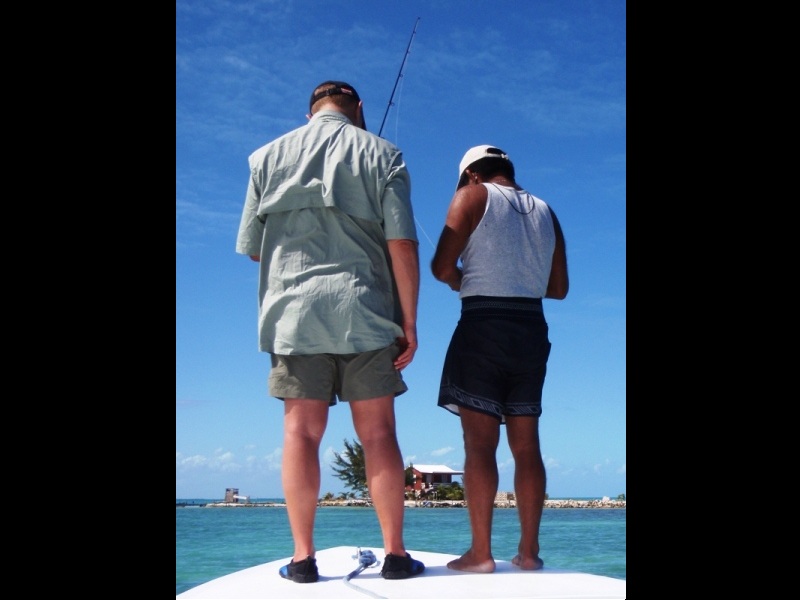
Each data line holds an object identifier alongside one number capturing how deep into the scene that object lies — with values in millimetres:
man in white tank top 2873
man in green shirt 2668
